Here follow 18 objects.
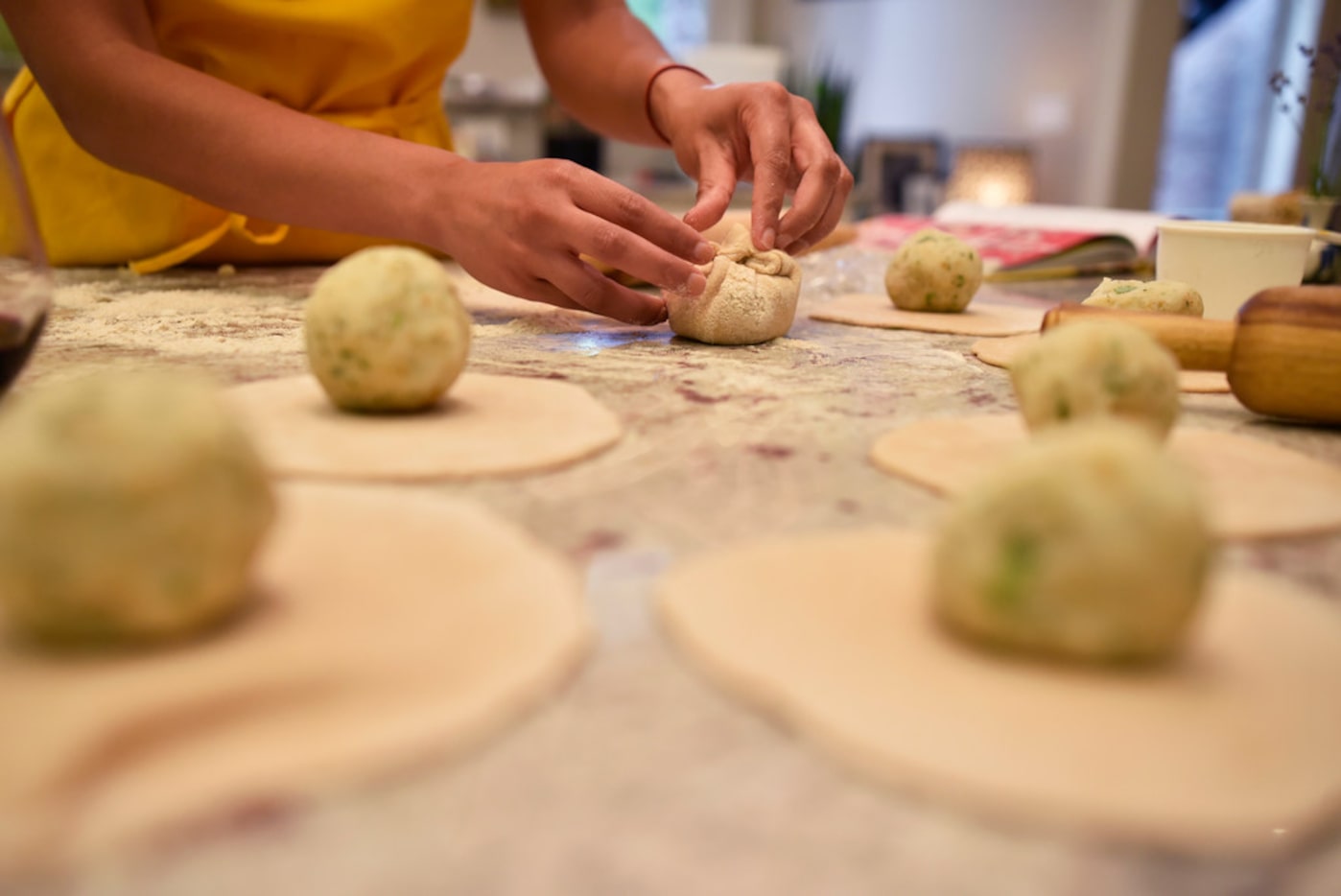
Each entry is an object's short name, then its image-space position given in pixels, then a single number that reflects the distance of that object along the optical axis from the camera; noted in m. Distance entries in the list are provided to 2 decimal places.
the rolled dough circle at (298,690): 0.20
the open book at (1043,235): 0.89
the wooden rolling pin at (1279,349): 0.47
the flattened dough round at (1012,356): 0.55
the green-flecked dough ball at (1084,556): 0.26
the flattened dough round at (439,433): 0.39
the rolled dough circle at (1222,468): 0.38
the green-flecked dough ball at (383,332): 0.43
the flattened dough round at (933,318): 0.69
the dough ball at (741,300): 0.61
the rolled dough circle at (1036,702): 0.21
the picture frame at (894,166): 2.05
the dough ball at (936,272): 0.72
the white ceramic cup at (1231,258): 0.66
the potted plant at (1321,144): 0.80
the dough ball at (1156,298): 0.61
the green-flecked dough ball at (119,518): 0.25
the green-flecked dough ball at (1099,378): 0.41
